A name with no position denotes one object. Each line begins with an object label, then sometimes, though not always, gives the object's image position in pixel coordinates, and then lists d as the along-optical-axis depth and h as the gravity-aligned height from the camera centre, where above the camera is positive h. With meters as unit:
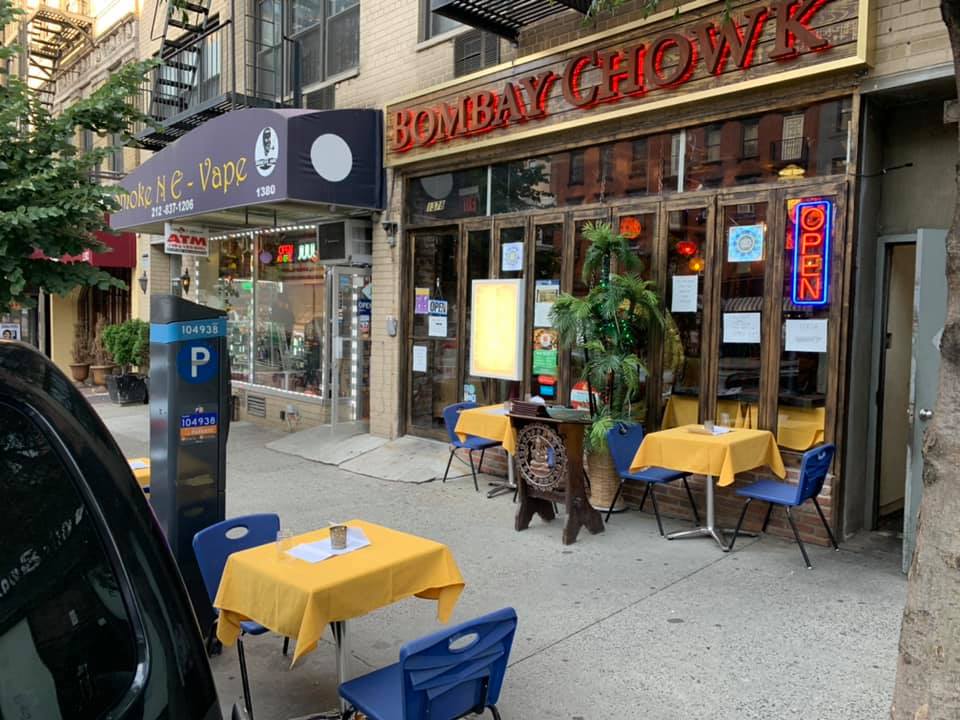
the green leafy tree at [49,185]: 4.39 +0.69
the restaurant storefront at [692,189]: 5.98 +1.15
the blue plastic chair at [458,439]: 7.79 -1.39
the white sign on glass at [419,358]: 9.70 -0.67
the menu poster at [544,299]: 8.07 +0.10
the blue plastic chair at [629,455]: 6.33 -1.26
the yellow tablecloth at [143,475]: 4.97 -1.16
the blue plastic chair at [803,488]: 5.30 -1.30
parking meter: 4.34 -0.69
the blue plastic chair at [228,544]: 3.62 -1.27
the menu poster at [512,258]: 8.43 +0.56
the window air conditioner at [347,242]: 10.53 +0.89
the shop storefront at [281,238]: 9.08 +1.06
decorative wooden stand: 6.02 -1.29
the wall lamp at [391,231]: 9.80 +0.97
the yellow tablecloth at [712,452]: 5.63 -1.09
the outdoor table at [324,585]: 3.10 -1.22
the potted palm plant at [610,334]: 6.74 -0.22
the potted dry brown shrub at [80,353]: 18.52 -1.31
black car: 1.34 -0.54
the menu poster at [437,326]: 9.48 -0.25
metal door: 5.21 -0.24
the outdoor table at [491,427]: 7.26 -1.18
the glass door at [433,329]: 9.38 -0.29
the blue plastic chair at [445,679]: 2.56 -1.33
